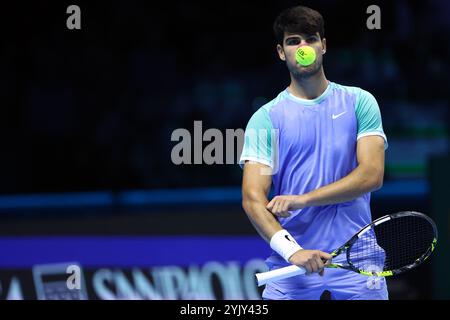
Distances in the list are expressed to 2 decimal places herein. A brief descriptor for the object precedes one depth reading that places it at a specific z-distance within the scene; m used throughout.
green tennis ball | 7.25
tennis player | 7.27
